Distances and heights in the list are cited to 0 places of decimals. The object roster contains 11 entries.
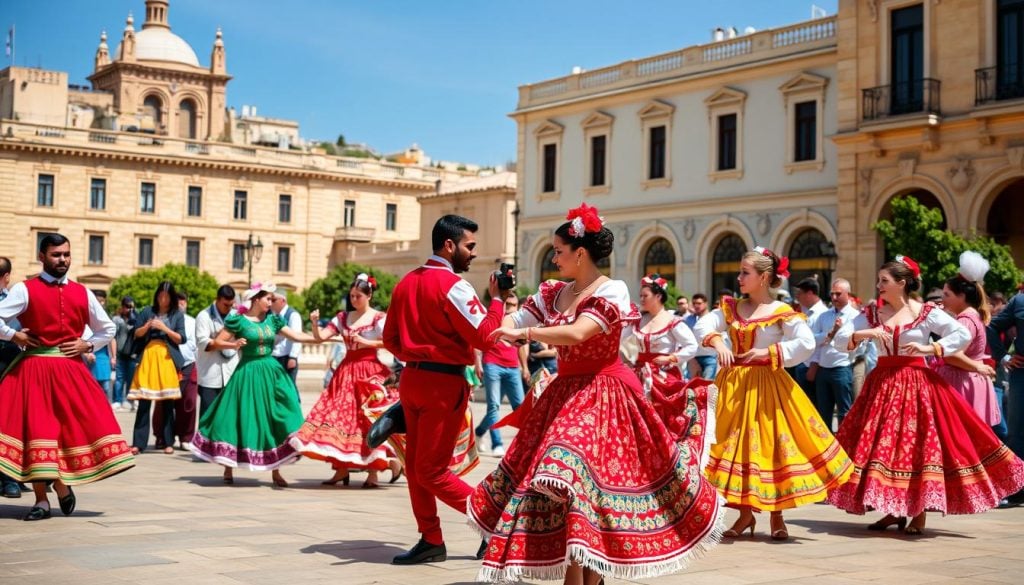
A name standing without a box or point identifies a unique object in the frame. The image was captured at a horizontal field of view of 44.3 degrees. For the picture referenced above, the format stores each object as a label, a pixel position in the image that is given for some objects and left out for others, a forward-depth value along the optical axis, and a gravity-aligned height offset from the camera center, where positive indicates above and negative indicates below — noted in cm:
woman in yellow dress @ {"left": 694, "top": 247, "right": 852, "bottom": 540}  772 -54
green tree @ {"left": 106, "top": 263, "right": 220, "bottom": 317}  5975 +179
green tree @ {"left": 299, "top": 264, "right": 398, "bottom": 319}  5697 +173
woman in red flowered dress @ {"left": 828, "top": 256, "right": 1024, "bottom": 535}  824 -69
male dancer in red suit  689 -26
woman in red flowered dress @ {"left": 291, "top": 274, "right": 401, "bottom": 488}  1023 -61
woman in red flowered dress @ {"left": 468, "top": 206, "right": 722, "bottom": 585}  540 -62
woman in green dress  1039 -71
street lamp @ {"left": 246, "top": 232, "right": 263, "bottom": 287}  4184 +261
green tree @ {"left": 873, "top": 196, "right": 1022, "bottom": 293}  2562 +195
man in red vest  825 -53
